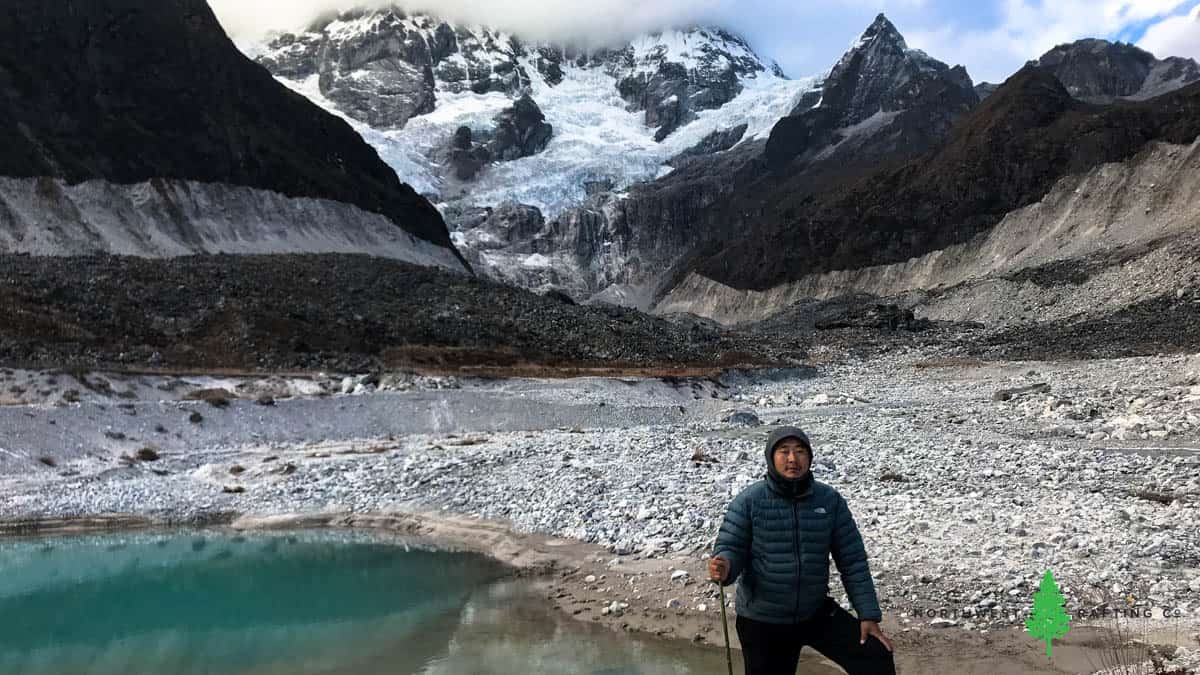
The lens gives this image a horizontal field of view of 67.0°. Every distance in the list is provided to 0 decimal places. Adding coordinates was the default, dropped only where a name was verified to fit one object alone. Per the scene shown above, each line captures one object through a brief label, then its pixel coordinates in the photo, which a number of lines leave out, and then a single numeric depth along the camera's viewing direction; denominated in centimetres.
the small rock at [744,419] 3350
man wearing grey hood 579
